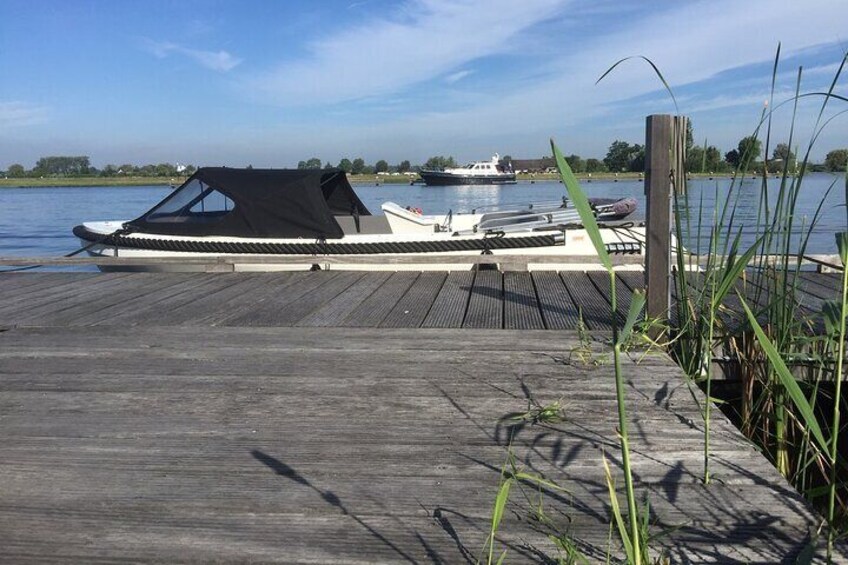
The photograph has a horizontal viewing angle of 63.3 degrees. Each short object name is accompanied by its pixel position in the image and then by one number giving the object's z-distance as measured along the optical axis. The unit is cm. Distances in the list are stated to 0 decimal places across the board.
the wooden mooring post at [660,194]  356
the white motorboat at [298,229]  794
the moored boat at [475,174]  5759
